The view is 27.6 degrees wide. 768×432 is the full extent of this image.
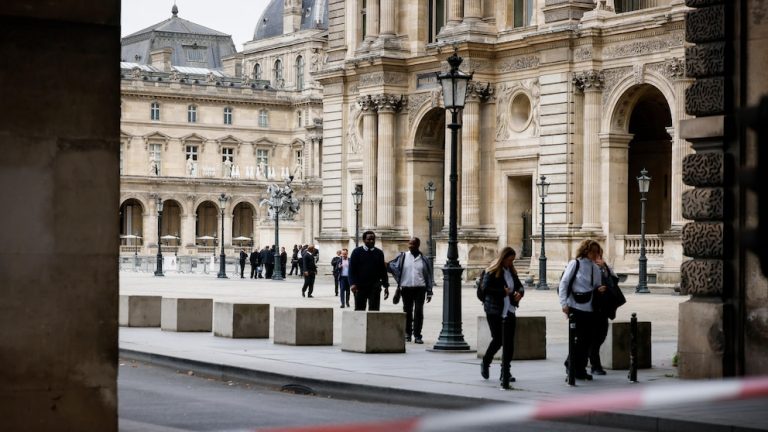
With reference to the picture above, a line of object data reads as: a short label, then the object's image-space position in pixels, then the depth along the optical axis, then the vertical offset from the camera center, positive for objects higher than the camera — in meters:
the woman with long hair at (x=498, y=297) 19.02 -0.65
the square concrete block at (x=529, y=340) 22.41 -1.40
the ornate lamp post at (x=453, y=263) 24.50 -0.31
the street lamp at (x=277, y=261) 72.37 -0.87
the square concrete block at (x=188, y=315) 29.83 -1.42
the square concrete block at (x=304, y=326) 25.91 -1.39
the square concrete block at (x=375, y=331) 24.09 -1.37
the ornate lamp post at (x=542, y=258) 54.53 -0.49
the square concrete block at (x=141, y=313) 31.42 -1.45
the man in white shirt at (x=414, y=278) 26.31 -0.59
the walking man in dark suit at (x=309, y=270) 45.75 -0.81
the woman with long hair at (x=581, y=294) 19.08 -0.61
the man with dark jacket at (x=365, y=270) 26.86 -0.47
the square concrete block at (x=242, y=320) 27.61 -1.39
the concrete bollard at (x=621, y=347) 20.72 -1.38
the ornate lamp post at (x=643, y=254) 49.50 -0.30
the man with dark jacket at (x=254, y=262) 76.62 -0.98
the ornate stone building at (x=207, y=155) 136.38 +7.90
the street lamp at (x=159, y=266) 79.94 -1.28
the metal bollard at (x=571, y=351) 18.28 -1.25
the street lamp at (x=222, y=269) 76.44 -1.34
